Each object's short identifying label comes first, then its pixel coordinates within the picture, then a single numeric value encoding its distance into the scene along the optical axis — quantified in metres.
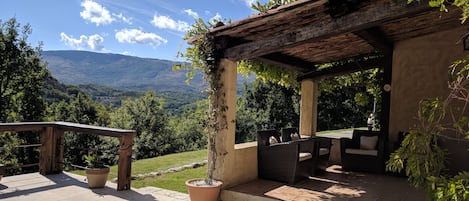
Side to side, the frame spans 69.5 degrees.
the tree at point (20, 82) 16.16
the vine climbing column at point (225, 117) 4.96
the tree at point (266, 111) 21.52
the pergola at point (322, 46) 3.84
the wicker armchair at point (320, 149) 5.95
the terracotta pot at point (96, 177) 5.26
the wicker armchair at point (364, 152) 6.43
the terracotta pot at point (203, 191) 4.51
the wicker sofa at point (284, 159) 5.30
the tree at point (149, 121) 24.17
